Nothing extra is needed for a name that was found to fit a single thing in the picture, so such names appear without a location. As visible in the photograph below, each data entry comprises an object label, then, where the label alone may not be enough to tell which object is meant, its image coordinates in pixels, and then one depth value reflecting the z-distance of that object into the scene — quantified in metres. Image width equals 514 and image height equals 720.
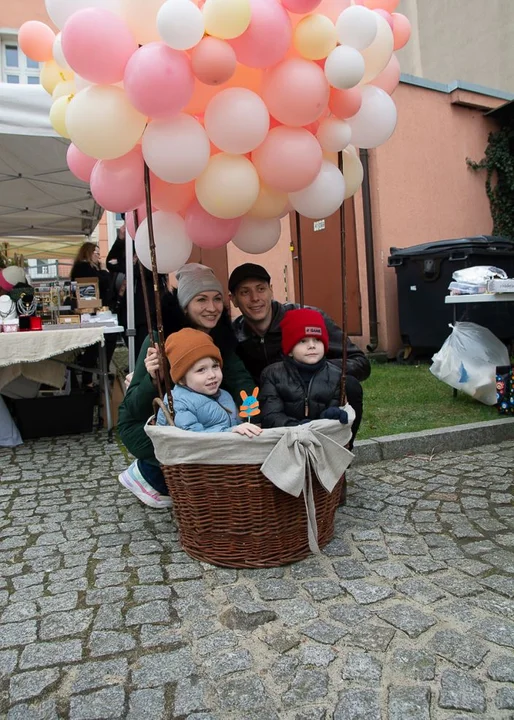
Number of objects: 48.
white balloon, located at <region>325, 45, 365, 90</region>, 2.08
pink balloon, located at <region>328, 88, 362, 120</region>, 2.29
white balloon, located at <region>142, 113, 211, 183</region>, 2.09
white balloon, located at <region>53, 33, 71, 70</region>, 2.28
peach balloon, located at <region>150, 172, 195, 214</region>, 2.44
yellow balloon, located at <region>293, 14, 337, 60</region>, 2.07
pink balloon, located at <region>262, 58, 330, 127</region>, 2.09
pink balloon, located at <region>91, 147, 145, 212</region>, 2.33
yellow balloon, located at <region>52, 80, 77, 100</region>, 2.48
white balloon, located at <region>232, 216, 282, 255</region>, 2.77
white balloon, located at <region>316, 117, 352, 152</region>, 2.37
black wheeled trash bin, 6.33
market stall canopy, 4.34
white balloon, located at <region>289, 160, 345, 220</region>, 2.46
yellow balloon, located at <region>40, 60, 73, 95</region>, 2.51
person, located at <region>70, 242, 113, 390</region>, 5.71
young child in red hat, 2.68
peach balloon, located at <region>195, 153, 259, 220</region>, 2.21
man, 3.07
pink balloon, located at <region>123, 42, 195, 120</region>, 1.92
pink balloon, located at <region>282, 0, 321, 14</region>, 2.00
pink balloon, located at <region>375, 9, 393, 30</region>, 2.36
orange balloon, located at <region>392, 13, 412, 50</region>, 2.49
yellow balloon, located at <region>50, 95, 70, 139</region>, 2.43
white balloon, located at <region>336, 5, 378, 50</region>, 2.11
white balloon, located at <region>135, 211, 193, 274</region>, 2.55
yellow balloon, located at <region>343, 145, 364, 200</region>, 2.71
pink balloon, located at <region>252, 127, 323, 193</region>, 2.21
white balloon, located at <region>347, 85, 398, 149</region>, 2.47
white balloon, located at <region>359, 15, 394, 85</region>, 2.31
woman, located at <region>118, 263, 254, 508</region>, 2.89
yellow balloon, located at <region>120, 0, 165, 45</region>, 2.08
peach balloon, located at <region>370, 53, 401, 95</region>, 2.61
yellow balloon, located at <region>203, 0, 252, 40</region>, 1.88
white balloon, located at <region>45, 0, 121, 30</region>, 2.11
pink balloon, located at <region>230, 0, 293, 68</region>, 1.95
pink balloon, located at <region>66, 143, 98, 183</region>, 2.54
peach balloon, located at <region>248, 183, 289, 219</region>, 2.46
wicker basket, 2.31
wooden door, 7.88
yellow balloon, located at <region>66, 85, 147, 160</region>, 2.08
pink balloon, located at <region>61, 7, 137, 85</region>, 1.94
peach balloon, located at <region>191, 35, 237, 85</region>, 1.94
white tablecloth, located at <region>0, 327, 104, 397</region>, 4.52
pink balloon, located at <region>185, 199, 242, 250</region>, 2.50
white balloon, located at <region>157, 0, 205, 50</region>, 1.85
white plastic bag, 4.86
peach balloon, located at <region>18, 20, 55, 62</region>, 2.48
